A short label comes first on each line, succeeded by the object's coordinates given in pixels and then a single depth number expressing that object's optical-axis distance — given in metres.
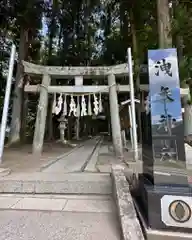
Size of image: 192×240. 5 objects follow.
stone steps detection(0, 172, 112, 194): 2.08
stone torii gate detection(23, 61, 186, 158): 4.20
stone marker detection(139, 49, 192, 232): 1.30
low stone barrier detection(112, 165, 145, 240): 1.23
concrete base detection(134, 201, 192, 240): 1.23
